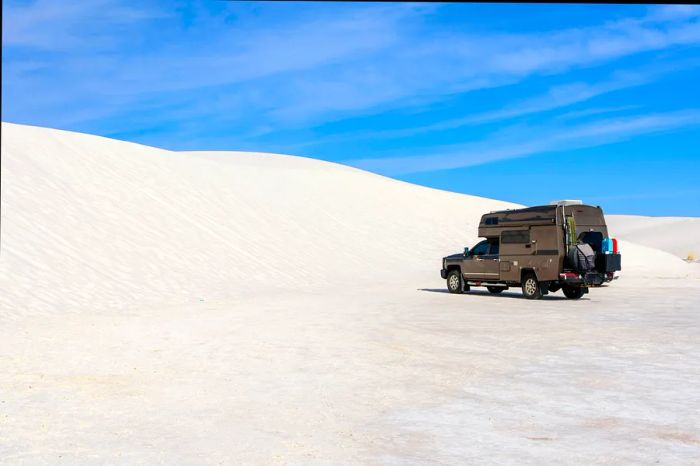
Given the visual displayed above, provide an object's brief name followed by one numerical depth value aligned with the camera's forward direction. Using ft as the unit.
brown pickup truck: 73.41
